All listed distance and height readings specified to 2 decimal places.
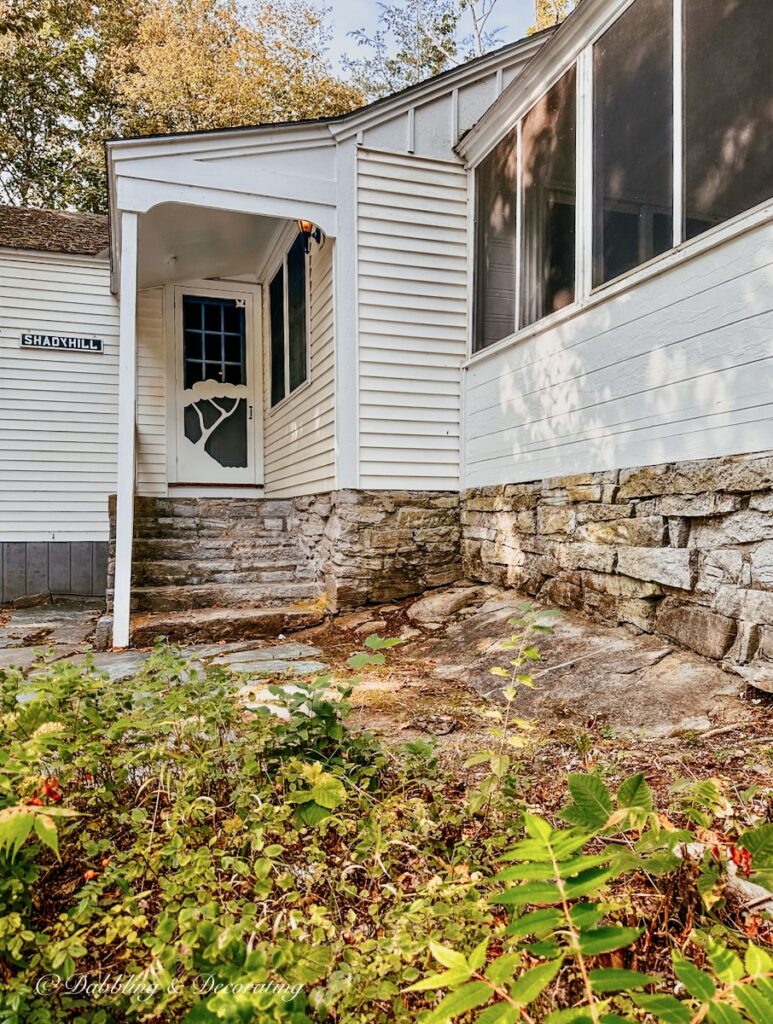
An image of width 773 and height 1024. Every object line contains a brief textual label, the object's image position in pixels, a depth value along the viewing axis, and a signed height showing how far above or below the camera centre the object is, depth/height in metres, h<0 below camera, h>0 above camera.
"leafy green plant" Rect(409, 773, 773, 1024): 0.68 -0.52
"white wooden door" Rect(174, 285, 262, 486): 7.08 +1.43
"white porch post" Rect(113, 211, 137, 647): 4.40 +0.58
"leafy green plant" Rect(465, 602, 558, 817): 1.51 -0.61
